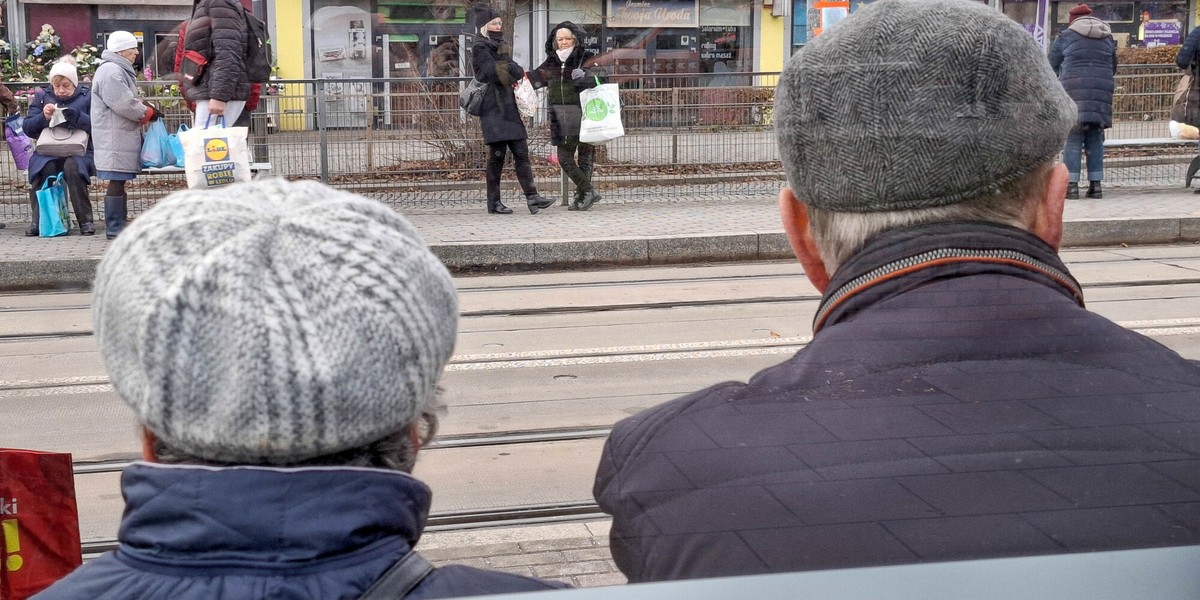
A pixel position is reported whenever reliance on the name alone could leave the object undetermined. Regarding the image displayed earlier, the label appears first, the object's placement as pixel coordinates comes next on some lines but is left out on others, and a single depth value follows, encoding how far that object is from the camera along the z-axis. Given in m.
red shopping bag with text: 1.77
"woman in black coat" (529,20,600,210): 9.99
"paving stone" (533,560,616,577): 1.88
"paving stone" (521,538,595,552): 2.21
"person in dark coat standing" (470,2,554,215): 9.08
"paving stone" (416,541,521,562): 2.23
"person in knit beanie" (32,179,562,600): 1.12
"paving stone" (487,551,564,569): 2.10
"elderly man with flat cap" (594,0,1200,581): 1.26
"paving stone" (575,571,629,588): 1.45
